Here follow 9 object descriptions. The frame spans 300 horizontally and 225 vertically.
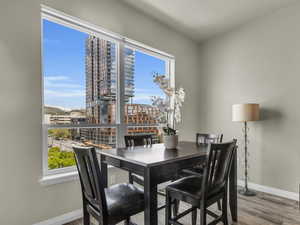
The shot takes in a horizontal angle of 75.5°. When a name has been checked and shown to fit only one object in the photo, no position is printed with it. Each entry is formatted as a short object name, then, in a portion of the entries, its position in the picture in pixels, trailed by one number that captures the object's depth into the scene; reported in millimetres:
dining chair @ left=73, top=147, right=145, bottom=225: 1468
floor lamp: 3119
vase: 2301
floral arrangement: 2180
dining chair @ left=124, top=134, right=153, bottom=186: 2406
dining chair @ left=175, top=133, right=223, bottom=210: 2648
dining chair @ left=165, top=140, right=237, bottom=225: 1694
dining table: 1546
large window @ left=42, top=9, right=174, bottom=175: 2385
